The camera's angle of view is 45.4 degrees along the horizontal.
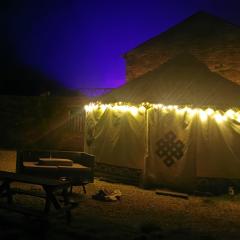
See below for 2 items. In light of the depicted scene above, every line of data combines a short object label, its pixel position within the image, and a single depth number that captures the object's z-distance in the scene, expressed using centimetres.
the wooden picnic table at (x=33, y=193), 487
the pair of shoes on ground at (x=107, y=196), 680
